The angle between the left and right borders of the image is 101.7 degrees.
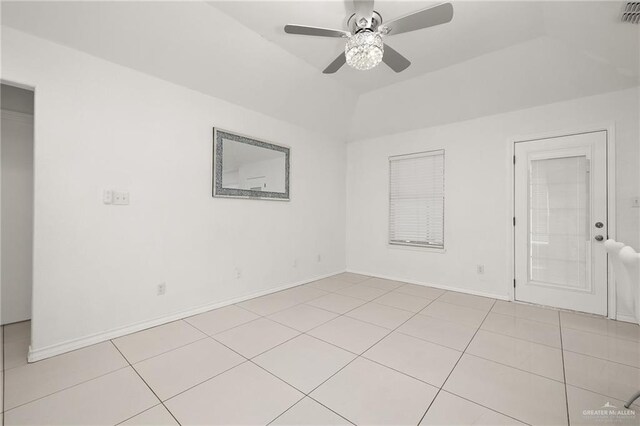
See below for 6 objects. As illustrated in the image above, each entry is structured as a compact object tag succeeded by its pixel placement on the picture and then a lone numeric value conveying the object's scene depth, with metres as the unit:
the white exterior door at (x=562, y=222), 2.96
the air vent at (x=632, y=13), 1.90
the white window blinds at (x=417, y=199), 4.12
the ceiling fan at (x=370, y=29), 1.80
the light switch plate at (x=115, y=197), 2.34
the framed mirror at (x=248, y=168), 3.16
